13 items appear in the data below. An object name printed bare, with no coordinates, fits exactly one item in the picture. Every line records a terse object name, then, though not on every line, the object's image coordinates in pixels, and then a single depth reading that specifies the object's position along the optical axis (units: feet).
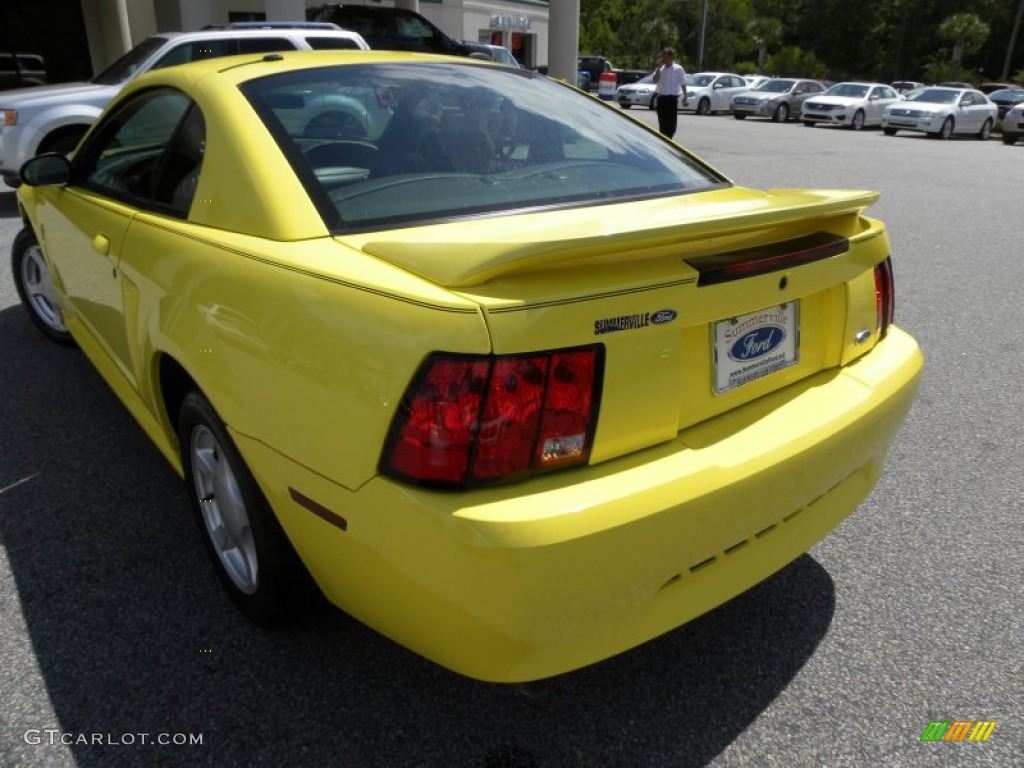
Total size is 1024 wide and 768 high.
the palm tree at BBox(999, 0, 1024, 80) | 160.50
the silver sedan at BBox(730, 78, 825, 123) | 97.19
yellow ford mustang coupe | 5.32
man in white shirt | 44.14
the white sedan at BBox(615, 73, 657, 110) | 102.58
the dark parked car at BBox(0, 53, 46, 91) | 61.59
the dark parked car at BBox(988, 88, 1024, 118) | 98.02
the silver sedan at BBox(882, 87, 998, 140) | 76.84
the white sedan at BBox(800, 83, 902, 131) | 85.35
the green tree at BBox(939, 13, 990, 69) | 155.43
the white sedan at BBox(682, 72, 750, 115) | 102.22
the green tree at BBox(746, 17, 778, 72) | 182.50
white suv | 27.53
